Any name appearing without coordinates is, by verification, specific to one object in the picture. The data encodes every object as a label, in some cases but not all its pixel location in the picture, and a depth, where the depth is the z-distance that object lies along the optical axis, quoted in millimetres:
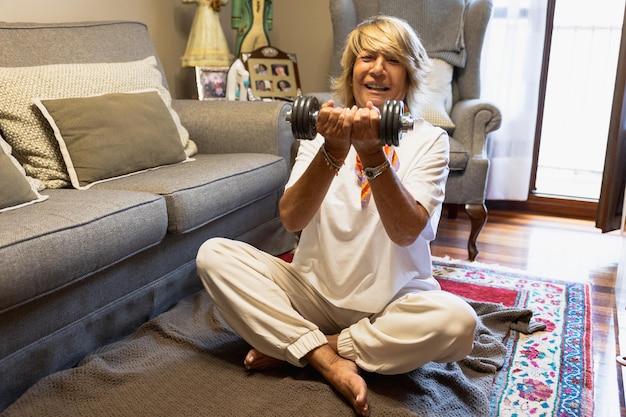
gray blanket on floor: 1333
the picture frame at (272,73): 3262
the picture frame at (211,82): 3043
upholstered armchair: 2588
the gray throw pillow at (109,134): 1840
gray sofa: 1326
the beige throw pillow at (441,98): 2746
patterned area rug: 1450
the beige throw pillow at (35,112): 1819
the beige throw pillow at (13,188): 1506
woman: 1297
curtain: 3217
